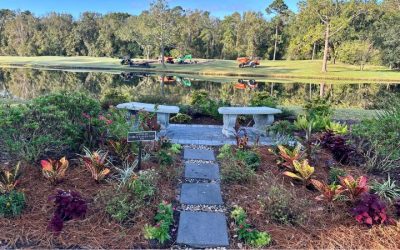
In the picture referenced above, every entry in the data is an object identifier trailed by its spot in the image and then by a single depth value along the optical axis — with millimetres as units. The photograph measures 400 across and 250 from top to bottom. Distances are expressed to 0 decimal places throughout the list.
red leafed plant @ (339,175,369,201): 3098
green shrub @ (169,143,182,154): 4712
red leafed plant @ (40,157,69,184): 3314
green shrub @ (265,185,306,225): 2930
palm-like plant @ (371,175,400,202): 3342
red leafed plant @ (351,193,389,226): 2828
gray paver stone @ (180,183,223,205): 3332
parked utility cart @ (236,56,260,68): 30033
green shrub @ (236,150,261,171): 4078
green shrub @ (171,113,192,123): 7086
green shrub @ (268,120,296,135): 5793
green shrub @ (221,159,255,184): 3760
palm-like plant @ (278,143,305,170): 3889
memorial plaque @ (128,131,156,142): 3451
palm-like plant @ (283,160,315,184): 3600
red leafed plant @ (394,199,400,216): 3039
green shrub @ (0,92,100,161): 3537
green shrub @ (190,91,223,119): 7366
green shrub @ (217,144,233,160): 4496
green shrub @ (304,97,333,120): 6699
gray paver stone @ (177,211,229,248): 2666
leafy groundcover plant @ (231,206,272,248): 2676
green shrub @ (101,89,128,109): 7984
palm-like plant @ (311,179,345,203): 3135
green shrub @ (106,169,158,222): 2900
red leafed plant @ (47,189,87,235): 2801
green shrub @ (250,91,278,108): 7477
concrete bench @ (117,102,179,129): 5795
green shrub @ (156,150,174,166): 4180
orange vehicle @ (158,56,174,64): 33294
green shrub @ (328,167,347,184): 3728
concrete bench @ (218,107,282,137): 5844
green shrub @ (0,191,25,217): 2869
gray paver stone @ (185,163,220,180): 3986
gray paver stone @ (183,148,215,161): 4637
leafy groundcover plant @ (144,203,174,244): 2664
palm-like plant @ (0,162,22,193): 3039
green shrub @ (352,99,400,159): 4016
